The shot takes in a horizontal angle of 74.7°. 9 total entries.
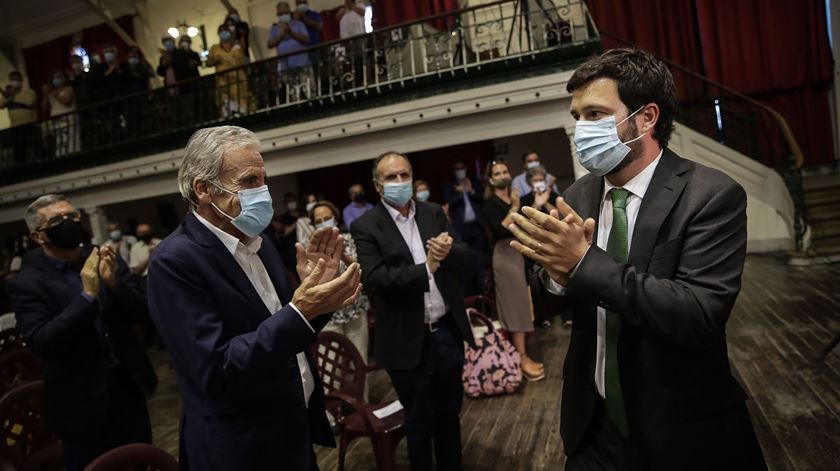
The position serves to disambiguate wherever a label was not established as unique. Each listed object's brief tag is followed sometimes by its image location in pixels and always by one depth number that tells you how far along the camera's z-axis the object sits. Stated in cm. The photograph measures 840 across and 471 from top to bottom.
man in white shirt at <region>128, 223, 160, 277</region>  727
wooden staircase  657
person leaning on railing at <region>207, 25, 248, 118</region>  788
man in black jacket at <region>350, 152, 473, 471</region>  252
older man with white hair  139
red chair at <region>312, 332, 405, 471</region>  270
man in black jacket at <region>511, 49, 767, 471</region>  120
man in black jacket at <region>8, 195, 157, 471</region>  229
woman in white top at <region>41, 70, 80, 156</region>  914
